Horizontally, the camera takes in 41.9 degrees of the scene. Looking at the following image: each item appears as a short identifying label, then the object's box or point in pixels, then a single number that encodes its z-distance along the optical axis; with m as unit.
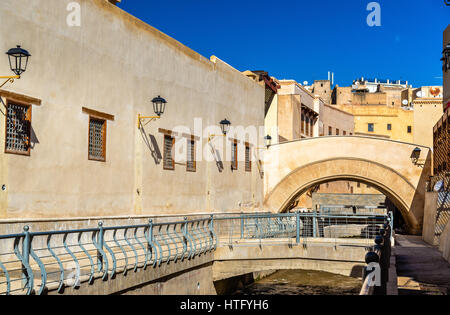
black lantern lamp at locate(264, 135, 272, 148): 27.64
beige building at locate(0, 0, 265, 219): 11.89
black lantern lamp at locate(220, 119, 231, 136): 21.05
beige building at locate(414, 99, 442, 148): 54.03
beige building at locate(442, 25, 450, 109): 19.98
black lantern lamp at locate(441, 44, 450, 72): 13.62
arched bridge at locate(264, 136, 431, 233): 26.00
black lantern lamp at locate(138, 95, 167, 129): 16.19
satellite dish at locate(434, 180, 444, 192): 20.94
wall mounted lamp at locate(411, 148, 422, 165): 25.77
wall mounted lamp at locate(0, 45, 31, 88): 11.00
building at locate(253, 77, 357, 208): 33.03
